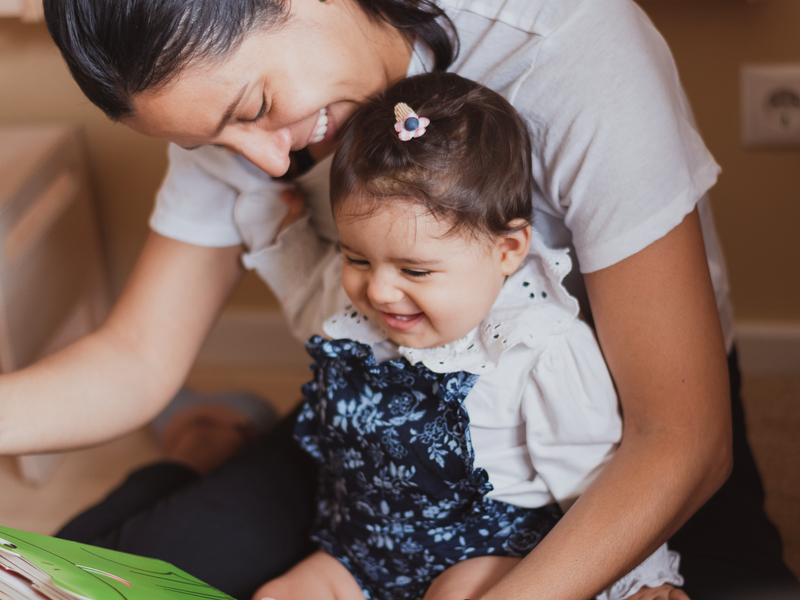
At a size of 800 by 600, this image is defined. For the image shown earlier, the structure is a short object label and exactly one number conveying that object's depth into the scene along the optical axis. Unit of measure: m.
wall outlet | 1.33
